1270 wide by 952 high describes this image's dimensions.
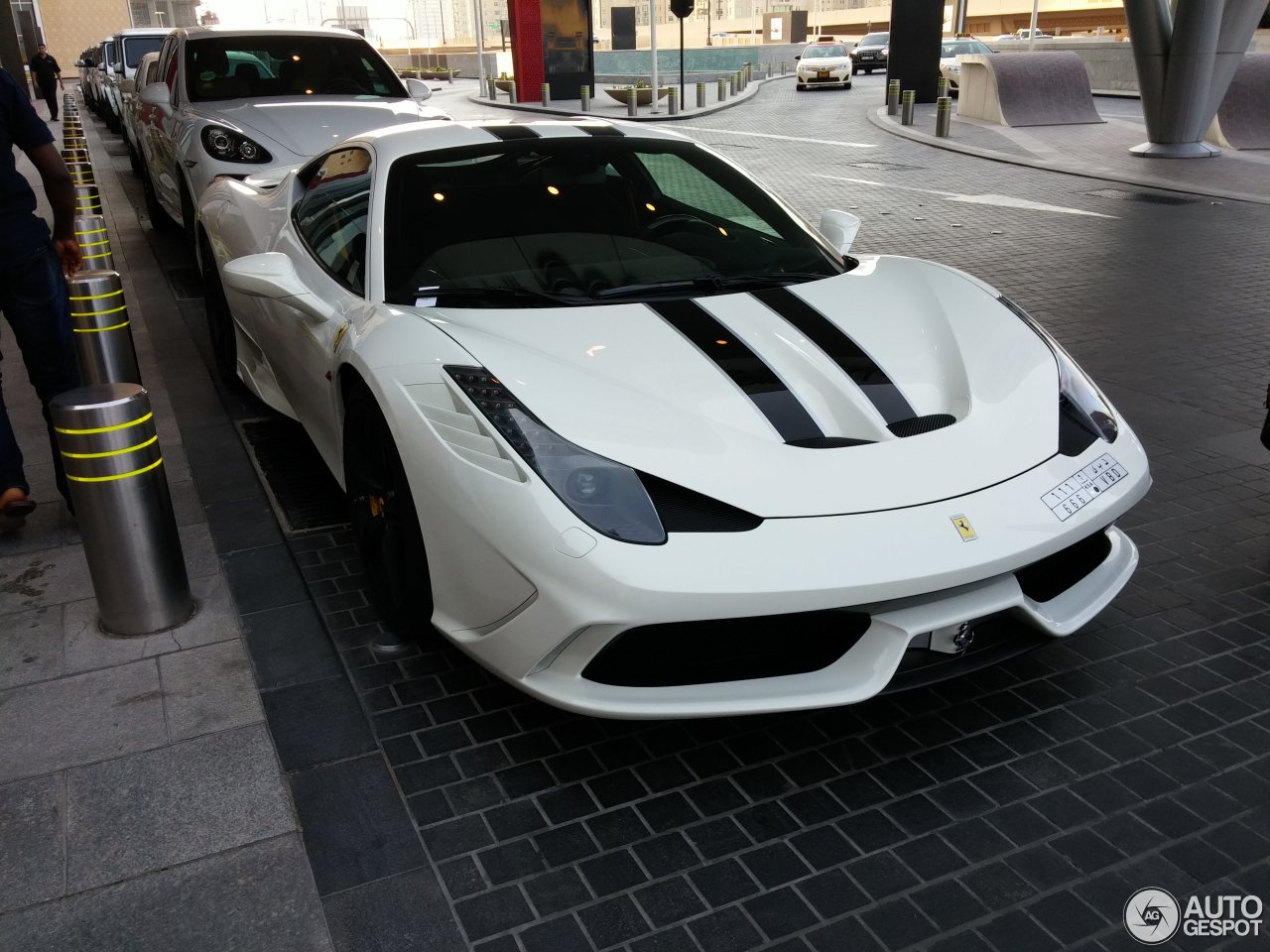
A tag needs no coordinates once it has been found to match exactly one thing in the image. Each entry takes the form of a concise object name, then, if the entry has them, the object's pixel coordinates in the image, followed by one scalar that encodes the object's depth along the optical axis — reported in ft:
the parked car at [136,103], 36.60
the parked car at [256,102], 24.93
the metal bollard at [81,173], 37.09
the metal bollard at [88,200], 27.43
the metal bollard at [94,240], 22.24
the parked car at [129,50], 57.16
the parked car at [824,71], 105.09
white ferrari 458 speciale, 8.21
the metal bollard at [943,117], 60.85
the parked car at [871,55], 132.77
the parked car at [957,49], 109.88
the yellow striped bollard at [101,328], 16.67
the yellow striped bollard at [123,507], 10.75
